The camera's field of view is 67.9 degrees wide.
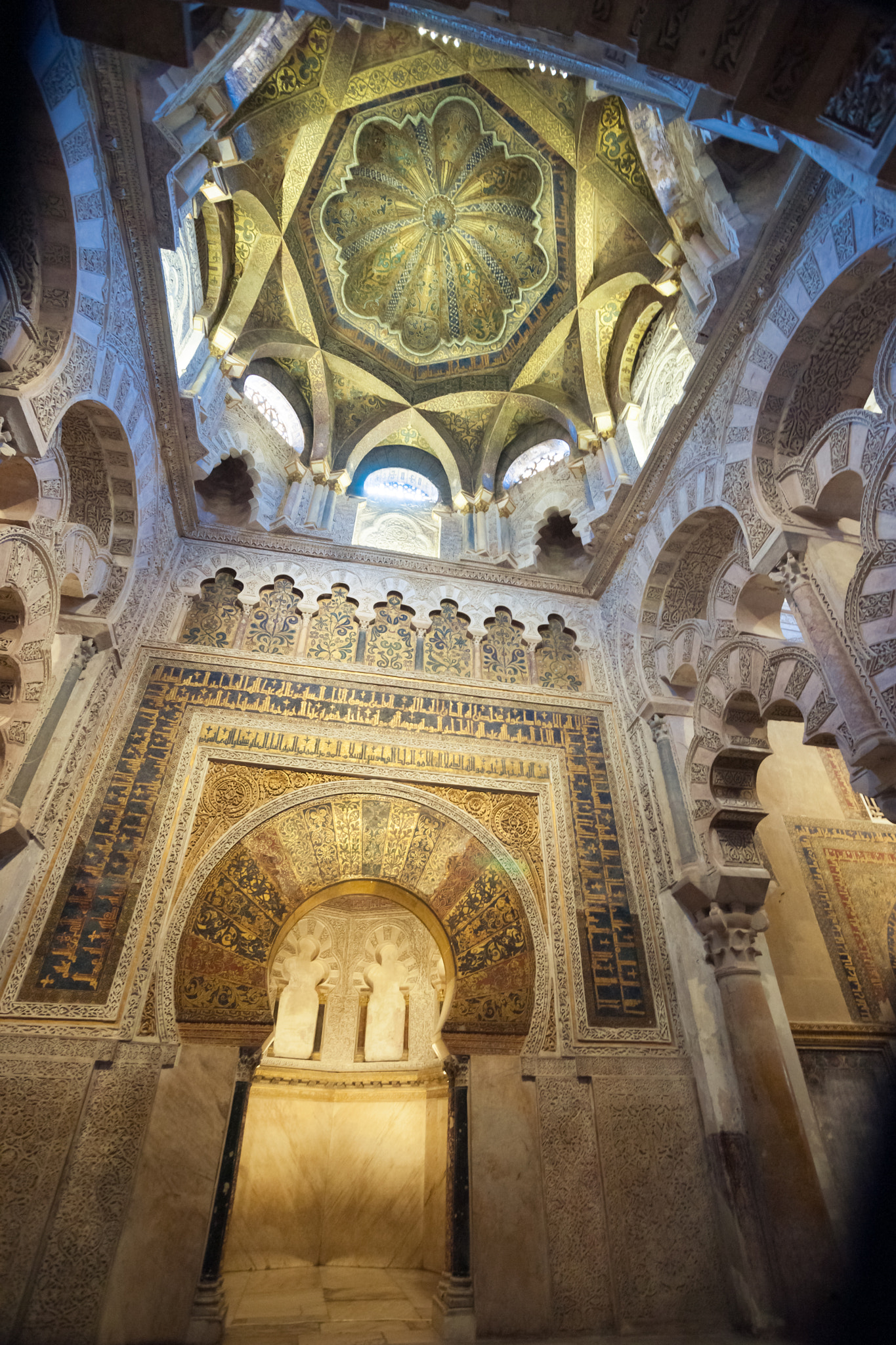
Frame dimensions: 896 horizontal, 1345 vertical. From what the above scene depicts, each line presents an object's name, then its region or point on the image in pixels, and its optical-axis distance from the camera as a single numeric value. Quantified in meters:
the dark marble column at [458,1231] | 4.21
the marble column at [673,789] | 6.00
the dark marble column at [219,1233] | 3.95
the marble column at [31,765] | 4.74
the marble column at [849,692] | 3.91
